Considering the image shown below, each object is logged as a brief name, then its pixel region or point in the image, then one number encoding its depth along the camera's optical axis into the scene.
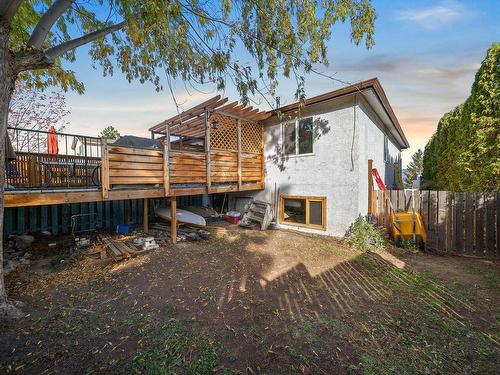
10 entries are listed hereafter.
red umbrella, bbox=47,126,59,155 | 7.58
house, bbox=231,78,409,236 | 8.10
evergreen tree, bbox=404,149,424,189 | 35.34
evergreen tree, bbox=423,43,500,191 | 7.72
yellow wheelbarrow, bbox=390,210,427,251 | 7.45
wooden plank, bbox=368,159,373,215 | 8.62
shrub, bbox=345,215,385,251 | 7.26
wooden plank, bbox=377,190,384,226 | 8.54
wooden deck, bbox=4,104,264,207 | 5.42
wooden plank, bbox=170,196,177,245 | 7.27
